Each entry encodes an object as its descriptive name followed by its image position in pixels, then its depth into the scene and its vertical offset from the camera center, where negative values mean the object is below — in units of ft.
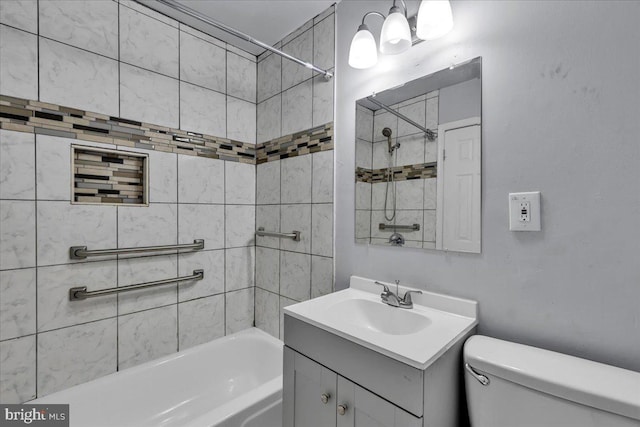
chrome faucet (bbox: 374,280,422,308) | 3.94 -1.19
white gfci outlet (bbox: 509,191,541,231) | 3.05 +0.02
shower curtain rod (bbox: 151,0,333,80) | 3.57 +2.50
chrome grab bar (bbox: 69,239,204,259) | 4.65 -0.68
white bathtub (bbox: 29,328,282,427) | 4.34 -3.16
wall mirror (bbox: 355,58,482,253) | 3.58 +0.70
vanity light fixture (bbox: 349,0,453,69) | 3.49 +2.35
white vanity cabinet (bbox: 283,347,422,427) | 2.81 -2.06
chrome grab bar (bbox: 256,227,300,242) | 5.90 -0.48
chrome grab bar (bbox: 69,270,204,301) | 4.65 -1.34
